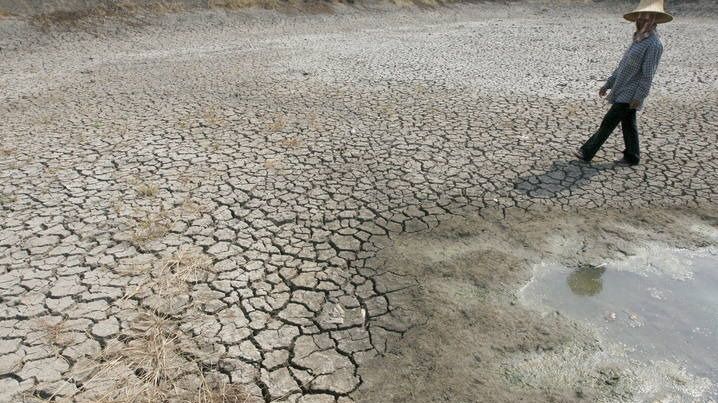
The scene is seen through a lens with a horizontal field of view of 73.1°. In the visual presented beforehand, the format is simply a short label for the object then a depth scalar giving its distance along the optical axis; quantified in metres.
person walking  4.60
